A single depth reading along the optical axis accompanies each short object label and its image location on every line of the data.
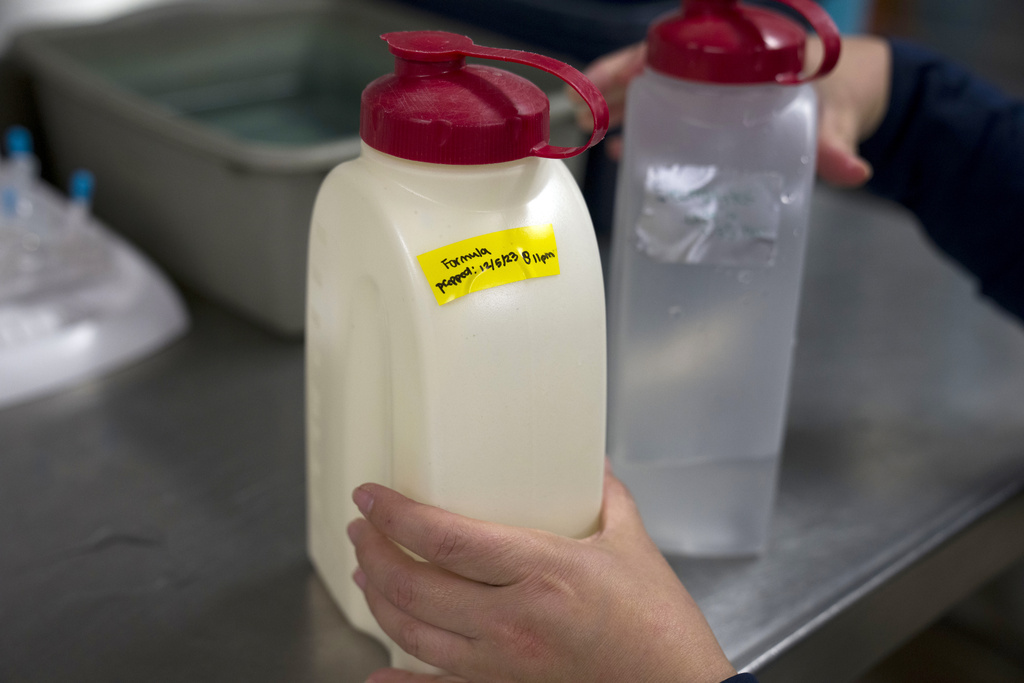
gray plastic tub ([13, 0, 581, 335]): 0.95
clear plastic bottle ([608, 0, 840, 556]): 0.64
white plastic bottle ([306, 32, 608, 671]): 0.49
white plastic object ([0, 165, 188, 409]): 0.91
